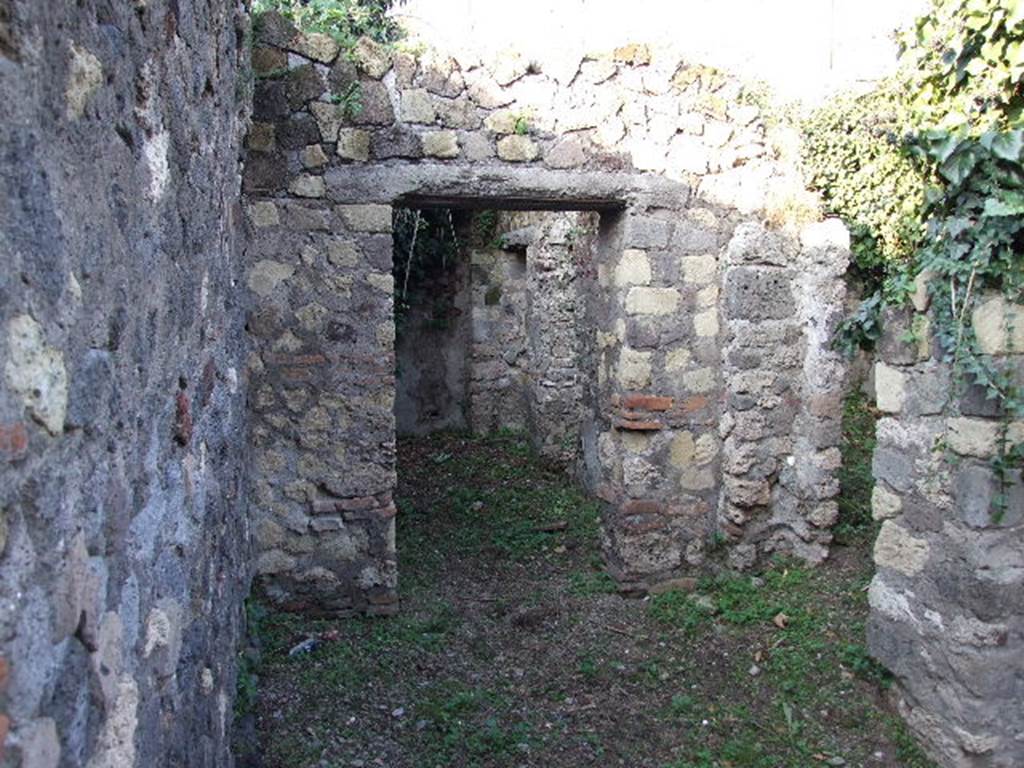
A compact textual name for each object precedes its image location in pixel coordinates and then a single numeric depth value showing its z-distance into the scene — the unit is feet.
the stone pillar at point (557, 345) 23.71
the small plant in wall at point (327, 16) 13.42
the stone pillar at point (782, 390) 15.37
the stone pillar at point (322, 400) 13.41
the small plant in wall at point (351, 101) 13.15
